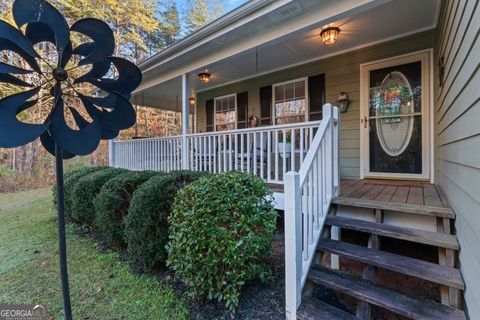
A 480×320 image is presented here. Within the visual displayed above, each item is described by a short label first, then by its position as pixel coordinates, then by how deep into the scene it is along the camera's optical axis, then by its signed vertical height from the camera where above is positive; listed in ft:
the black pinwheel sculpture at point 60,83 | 4.25 +1.49
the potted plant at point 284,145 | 10.76 +0.49
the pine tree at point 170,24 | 52.80 +27.80
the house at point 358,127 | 5.91 +1.17
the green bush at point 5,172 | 30.15 -1.72
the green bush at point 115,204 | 11.23 -2.11
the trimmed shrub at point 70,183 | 15.75 -1.65
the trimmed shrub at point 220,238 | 7.16 -2.40
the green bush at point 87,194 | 13.83 -2.04
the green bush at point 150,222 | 9.27 -2.43
